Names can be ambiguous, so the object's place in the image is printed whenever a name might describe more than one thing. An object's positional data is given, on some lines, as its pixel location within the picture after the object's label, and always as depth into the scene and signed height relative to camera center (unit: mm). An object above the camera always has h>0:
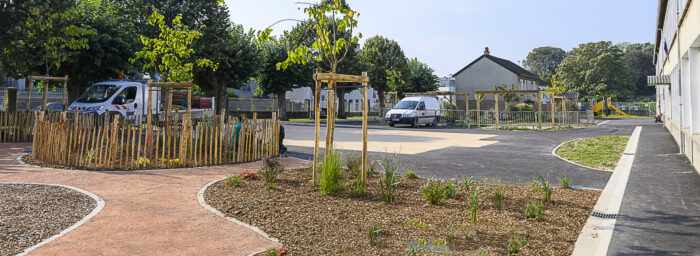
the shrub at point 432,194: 6223 -760
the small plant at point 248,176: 8055 -693
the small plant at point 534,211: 5367 -865
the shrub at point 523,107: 38378 +2923
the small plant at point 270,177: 7344 -657
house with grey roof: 59875 +9041
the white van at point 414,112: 29953 +1872
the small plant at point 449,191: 6539 -754
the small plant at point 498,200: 6004 -819
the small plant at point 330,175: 6715 -553
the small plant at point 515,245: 4203 -996
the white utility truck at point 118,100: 17344 +1484
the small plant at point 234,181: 7495 -734
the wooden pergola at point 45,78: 15512 +2022
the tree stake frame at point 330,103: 6965 +572
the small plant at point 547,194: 6344 -772
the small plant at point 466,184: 6974 -707
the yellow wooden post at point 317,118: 6954 +319
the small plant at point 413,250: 4084 -1041
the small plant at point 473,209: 5277 -820
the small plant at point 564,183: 7508 -724
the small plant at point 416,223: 5148 -985
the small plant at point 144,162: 9797 -560
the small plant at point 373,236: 4434 -979
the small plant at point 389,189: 6375 -729
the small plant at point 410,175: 8523 -683
